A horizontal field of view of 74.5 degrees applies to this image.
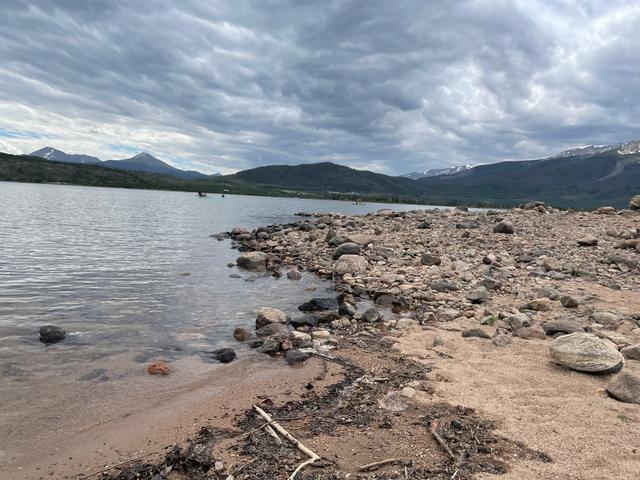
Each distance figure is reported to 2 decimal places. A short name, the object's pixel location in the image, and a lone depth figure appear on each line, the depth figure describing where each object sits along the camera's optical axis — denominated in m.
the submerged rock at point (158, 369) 8.79
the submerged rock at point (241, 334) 11.17
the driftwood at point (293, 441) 5.04
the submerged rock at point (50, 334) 10.13
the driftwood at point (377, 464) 5.00
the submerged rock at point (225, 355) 9.67
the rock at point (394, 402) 6.82
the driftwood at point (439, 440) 5.26
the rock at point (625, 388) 6.71
